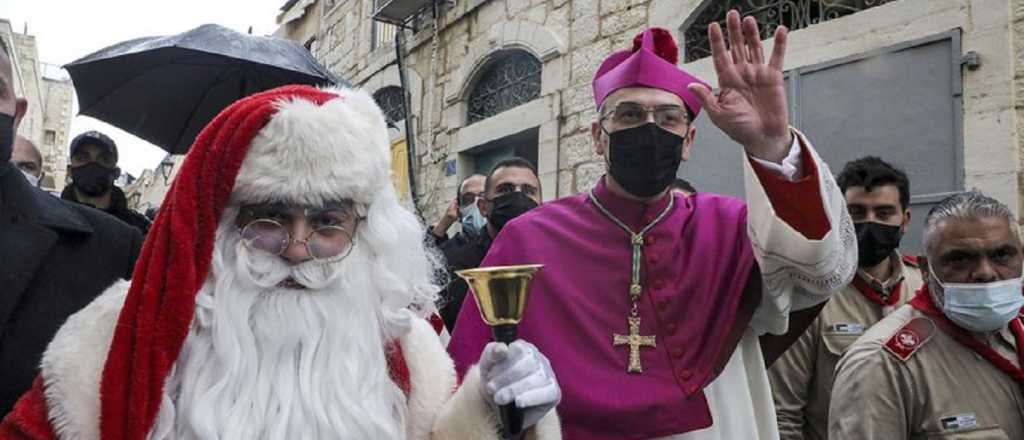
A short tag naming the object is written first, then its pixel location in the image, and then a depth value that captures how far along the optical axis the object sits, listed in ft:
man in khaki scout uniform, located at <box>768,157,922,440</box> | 9.96
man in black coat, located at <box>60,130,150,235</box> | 14.40
